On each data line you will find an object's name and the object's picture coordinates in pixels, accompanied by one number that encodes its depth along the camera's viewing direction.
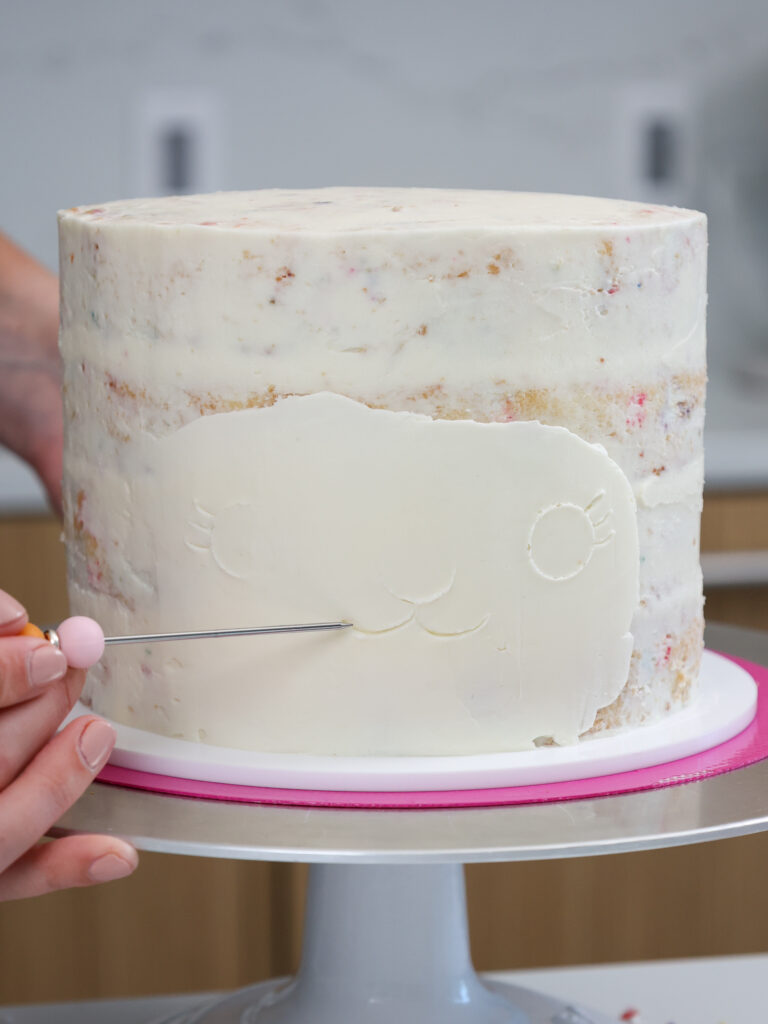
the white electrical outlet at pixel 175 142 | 2.38
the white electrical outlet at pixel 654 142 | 2.50
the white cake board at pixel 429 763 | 0.84
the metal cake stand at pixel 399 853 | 0.74
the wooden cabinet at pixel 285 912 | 2.08
